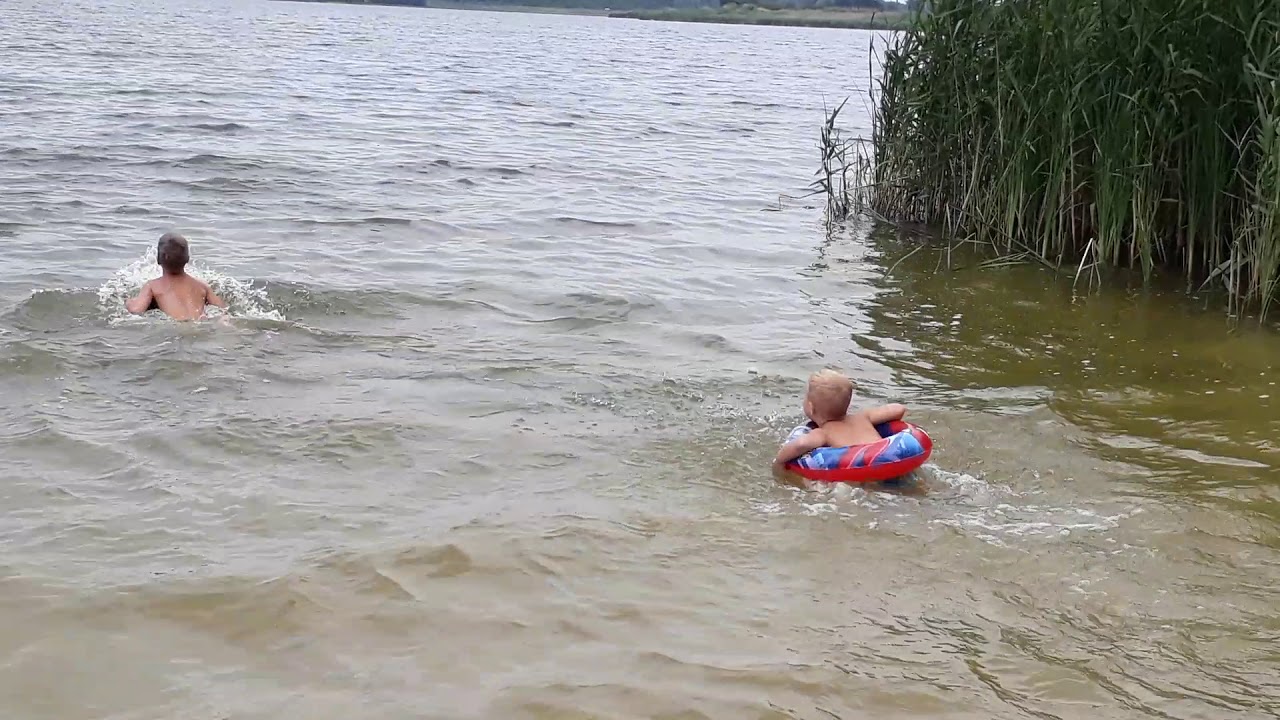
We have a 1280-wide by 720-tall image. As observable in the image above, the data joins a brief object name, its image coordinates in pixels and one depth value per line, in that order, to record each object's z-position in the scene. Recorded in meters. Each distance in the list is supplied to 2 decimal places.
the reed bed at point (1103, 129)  8.48
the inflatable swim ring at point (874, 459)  5.59
